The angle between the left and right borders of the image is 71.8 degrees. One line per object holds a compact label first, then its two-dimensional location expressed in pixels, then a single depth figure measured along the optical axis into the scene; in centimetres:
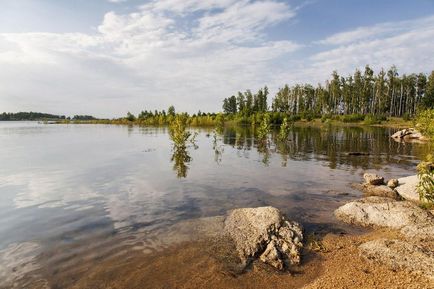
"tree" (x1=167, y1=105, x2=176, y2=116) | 12459
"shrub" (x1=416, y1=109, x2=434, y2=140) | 1696
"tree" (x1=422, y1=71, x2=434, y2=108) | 10956
